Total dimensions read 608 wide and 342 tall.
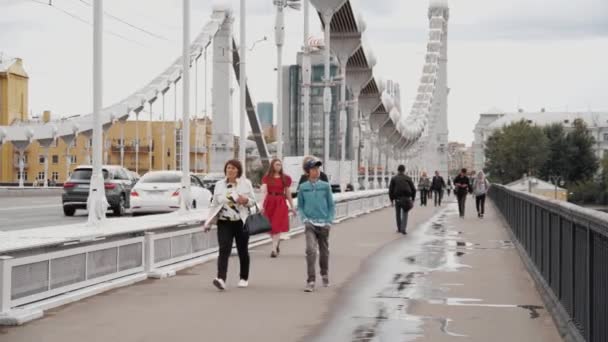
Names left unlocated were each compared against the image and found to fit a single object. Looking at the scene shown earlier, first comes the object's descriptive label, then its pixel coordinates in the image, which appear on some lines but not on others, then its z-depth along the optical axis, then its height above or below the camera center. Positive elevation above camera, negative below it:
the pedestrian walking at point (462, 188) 39.48 -0.85
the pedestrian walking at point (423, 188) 54.41 -1.19
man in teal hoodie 14.60 -0.62
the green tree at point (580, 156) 125.25 +0.83
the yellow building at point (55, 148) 89.38 +1.28
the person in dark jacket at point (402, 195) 27.98 -0.77
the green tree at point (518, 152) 126.19 +1.26
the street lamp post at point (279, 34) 34.53 +3.92
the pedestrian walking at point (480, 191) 40.03 -0.96
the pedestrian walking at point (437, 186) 54.47 -1.11
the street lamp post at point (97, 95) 16.08 +0.97
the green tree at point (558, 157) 127.62 +0.72
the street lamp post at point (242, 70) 32.22 +2.67
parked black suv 34.56 -0.87
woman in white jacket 14.03 -0.62
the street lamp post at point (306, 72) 37.81 +3.08
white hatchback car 33.00 -0.99
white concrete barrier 11.06 -1.13
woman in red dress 19.44 -0.62
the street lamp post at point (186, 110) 22.30 +1.04
